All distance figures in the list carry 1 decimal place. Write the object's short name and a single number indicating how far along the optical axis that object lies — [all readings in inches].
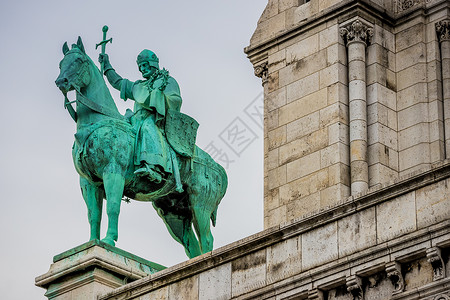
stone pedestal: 880.3
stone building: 1046.4
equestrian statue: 994.1
